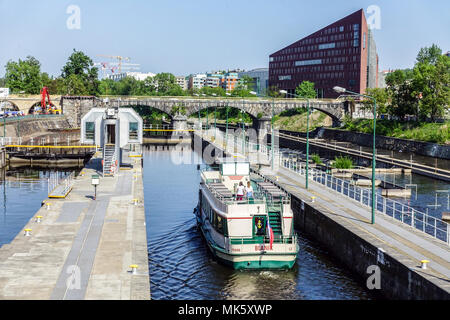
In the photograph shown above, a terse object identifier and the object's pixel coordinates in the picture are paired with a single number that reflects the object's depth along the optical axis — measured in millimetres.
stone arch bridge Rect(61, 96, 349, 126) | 142000
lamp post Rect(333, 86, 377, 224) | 35000
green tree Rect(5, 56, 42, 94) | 176000
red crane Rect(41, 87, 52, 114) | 142112
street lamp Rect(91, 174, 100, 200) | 41584
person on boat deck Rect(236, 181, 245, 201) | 35406
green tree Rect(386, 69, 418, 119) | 115062
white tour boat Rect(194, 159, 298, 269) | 32188
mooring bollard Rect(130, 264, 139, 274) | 25859
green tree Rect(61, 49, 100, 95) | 191200
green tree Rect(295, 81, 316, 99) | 197625
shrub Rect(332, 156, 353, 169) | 74269
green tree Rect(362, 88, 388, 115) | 120812
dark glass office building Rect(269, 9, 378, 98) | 186500
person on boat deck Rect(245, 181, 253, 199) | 35834
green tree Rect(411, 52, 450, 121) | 107562
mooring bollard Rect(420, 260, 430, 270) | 26489
